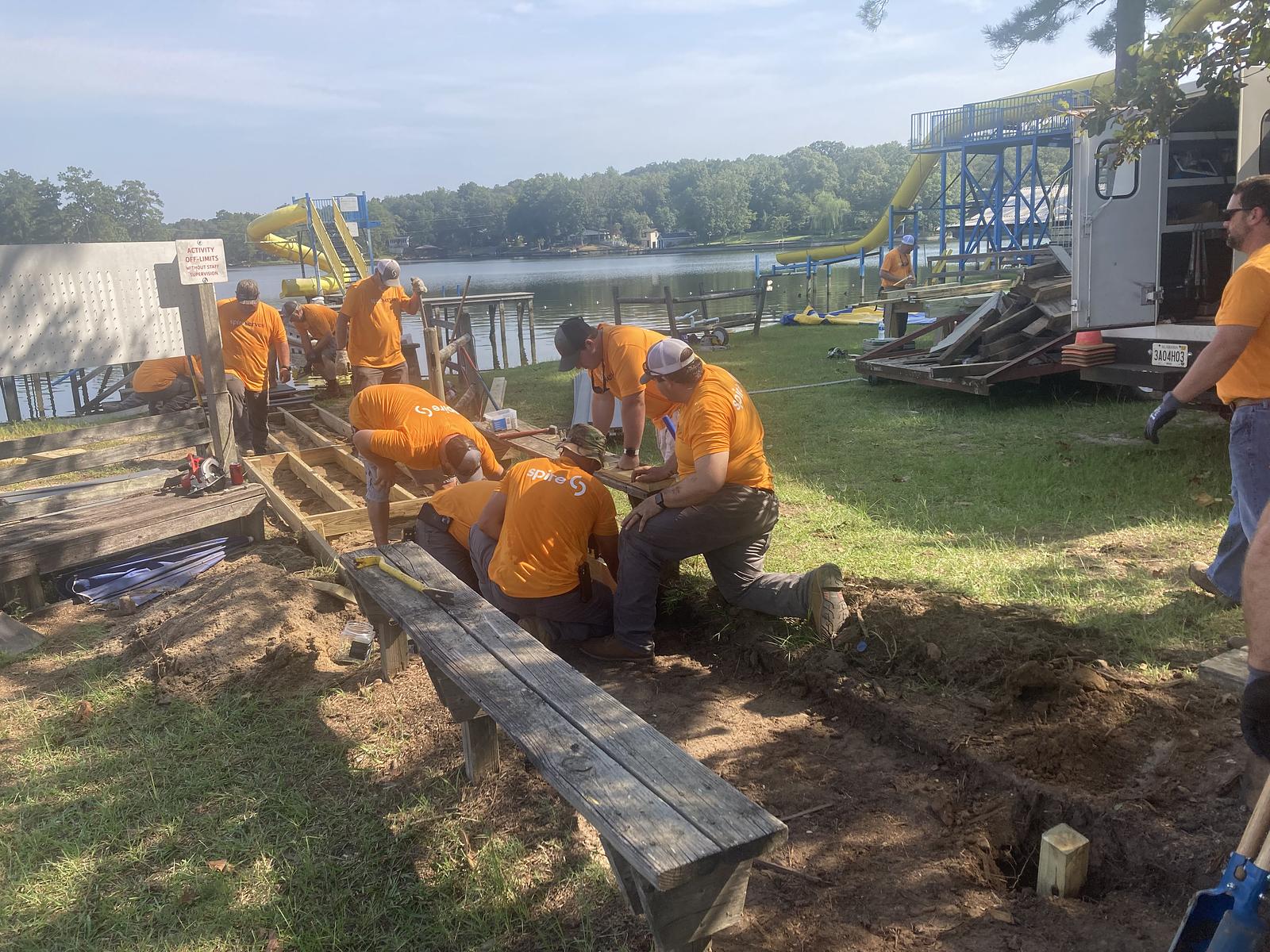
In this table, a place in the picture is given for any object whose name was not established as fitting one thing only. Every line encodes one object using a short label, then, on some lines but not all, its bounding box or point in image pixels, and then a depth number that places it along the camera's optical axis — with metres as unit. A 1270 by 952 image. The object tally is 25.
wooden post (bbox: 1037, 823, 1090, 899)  2.70
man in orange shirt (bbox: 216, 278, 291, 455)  9.34
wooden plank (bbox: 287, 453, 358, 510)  7.16
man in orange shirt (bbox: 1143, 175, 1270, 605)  3.58
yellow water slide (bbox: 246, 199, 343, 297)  27.95
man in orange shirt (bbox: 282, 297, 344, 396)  12.97
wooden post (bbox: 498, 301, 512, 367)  19.91
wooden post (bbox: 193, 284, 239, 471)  6.76
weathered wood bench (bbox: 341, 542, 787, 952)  2.11
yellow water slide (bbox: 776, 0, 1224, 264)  30.16
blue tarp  6.04
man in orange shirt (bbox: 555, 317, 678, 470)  5.47
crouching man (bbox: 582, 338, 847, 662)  4.24
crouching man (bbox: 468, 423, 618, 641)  4.40
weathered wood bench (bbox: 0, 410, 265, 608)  5.82
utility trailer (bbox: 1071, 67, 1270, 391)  7.48
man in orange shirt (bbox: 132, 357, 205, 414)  11.31
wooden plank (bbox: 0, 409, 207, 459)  6.87
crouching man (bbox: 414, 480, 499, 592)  5.10
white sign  6.50
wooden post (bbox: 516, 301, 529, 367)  20.19
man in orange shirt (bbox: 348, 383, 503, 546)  5.79
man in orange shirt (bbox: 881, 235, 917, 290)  16.86
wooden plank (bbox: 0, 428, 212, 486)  6.67
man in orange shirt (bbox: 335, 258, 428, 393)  8.88
